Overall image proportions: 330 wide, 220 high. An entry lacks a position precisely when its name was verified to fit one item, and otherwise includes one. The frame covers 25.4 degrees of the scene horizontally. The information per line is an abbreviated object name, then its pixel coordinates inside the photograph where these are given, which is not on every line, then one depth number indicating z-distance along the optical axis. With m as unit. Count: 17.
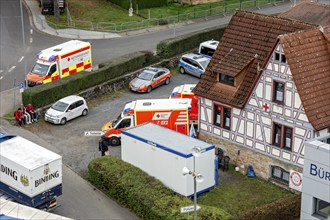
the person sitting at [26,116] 53.34
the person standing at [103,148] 47.66
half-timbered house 42.59
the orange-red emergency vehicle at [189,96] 50.97
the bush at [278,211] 38.44
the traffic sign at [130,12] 79.69
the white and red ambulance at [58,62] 59.25
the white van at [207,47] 64.88
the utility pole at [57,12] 77.69
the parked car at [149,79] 59.38
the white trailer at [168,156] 42.19
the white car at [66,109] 53.19
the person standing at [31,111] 53.56
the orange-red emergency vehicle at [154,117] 49.31
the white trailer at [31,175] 39.25
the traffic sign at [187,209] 35.03
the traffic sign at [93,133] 46.62
